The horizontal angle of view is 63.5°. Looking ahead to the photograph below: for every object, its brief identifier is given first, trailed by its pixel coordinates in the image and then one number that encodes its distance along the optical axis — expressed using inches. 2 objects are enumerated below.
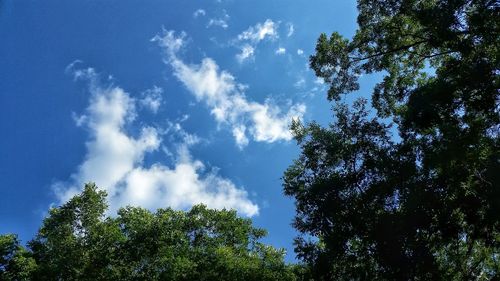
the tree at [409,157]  616.4
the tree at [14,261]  1124.7
